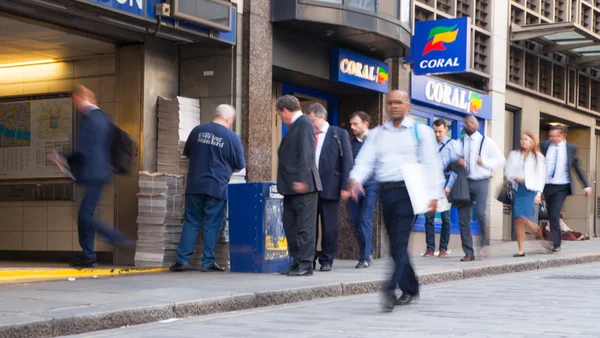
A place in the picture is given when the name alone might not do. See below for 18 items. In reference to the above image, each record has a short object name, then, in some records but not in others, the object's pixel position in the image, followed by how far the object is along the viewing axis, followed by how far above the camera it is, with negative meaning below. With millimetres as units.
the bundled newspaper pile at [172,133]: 11727 +397
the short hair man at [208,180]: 10875 -146
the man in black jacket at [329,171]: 11367 -29
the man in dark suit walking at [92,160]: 9688 +49
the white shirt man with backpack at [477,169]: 13508 +20
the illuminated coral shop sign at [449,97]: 16344 +1278
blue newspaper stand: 10750 -652
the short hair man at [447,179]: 13992 -123
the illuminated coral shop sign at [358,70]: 14375 +1467
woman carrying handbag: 14125 -115
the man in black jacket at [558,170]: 14844 +20
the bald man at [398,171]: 8094 -17
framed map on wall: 12953 +418
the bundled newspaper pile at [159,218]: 11375 -596
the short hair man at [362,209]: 12164 -495
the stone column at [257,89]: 12438 +990
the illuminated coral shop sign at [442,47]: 15641 +1945
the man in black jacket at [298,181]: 10305 -135
